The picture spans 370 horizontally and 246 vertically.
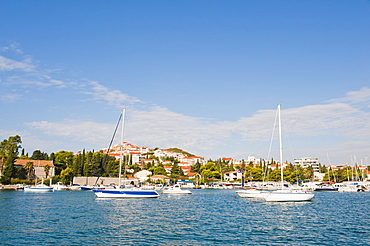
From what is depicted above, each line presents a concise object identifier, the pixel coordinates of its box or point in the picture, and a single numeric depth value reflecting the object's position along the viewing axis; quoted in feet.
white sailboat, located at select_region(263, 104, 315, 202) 143.43
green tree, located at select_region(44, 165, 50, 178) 362.74
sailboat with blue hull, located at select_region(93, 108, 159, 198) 162.81
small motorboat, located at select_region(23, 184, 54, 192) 263.80
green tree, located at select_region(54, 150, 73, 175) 397.21
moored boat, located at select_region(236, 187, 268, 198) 191.07
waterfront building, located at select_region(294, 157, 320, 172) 628.36
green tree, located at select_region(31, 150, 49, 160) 425.69
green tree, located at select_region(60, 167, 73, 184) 350.64
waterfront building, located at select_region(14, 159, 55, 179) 354.54
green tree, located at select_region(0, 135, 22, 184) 300.40
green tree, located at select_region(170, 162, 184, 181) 462.60
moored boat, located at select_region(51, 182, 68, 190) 307.17
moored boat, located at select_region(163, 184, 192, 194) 237.45
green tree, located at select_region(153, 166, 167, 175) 491.31
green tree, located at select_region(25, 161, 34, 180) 344.90
